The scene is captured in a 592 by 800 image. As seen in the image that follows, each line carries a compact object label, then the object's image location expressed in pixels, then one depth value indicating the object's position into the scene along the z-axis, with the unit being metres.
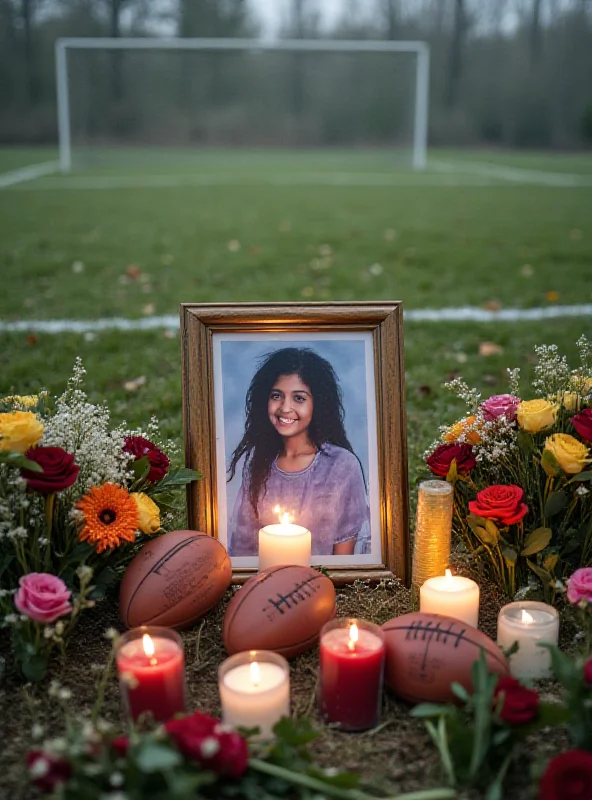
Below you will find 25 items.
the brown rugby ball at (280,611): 2.00
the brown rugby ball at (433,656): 1.82
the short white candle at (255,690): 1.68
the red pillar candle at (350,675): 1.78
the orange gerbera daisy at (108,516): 2.08
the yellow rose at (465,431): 2.42
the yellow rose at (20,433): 1.96
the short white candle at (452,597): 2.04
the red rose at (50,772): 1.34
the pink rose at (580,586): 2.03
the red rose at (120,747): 1.44
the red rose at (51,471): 1.97
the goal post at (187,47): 18.25
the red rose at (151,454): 2.34
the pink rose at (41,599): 1.86
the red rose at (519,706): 1.60
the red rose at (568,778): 1.42
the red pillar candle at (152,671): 1.71
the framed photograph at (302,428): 2.43
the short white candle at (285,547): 2.25
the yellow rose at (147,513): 2.20
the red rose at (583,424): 2.17
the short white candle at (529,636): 1.94
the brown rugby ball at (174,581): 2.12
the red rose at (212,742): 1.45
